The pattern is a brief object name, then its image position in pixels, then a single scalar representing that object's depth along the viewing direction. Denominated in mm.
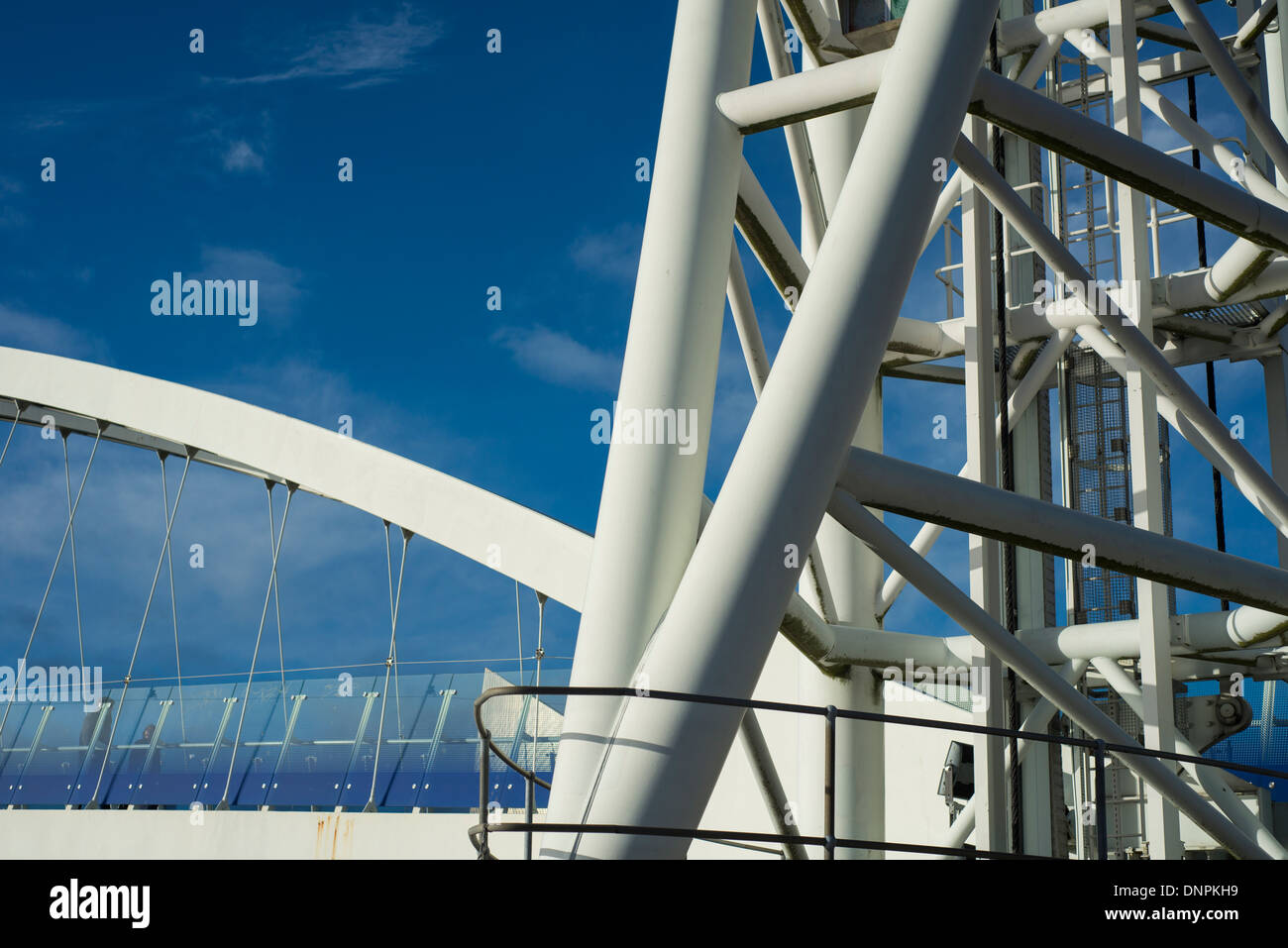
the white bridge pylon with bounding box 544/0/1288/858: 6203
